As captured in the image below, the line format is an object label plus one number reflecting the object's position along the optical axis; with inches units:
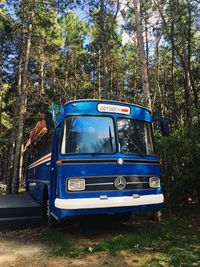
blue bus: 174.7
